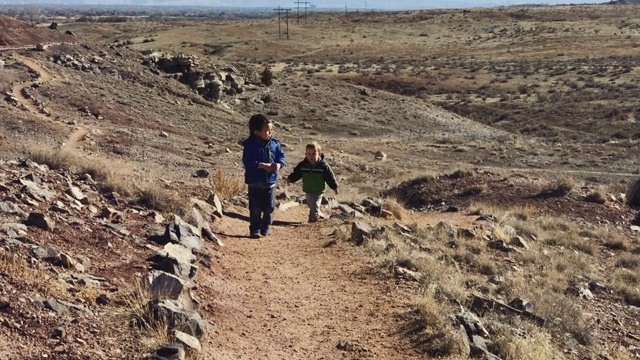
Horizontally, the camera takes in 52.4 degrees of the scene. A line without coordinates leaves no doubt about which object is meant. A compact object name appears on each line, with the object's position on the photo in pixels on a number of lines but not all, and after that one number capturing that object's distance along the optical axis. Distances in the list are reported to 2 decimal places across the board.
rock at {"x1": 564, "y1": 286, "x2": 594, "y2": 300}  10.02
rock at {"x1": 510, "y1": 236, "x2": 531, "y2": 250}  12.48
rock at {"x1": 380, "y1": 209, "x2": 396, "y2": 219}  13.57
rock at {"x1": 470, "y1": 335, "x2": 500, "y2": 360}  6.07
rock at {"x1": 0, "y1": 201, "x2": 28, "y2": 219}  7.08
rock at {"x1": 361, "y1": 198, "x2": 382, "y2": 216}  13.71
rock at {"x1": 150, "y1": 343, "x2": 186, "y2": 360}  4.67
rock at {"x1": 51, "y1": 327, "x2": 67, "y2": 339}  4.68
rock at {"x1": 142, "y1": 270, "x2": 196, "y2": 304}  5.81
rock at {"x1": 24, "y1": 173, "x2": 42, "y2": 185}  8.94
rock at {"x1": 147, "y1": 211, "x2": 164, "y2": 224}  8.98
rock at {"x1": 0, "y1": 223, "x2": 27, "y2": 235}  6.44
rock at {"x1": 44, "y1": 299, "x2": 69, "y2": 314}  5.02
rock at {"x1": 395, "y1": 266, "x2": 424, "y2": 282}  8.00
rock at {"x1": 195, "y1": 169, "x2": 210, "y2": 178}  18.66
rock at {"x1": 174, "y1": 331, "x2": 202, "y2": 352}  4.96
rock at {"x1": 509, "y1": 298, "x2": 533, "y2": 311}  7.84
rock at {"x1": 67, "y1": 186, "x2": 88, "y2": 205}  8.77
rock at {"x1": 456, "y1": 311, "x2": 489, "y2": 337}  6.63
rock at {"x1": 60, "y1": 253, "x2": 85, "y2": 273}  6.12
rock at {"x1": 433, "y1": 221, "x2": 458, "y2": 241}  11.95
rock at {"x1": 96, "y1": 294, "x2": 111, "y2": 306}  5.53
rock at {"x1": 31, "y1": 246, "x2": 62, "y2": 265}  6.05
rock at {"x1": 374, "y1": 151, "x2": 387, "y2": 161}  29.09
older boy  9.73
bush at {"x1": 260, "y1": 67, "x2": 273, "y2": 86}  41.34
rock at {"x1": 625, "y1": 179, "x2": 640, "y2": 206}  17.36
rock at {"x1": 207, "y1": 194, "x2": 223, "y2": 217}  10.90
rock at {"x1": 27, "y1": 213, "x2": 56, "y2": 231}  6.91
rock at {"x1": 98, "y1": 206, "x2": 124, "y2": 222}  8.47
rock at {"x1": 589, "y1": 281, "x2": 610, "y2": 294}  10.48
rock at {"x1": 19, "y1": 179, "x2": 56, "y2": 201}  8.04
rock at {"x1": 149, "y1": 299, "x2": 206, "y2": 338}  5.20
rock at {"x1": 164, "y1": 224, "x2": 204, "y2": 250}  7.91
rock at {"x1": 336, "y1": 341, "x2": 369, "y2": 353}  5.93
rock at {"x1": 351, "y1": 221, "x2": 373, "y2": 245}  9.68
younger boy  11.59
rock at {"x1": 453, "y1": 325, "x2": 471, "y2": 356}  5.98
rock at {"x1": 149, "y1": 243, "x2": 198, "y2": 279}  6.76
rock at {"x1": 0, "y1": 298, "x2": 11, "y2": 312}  4.79
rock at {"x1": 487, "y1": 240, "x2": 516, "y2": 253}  11.88
